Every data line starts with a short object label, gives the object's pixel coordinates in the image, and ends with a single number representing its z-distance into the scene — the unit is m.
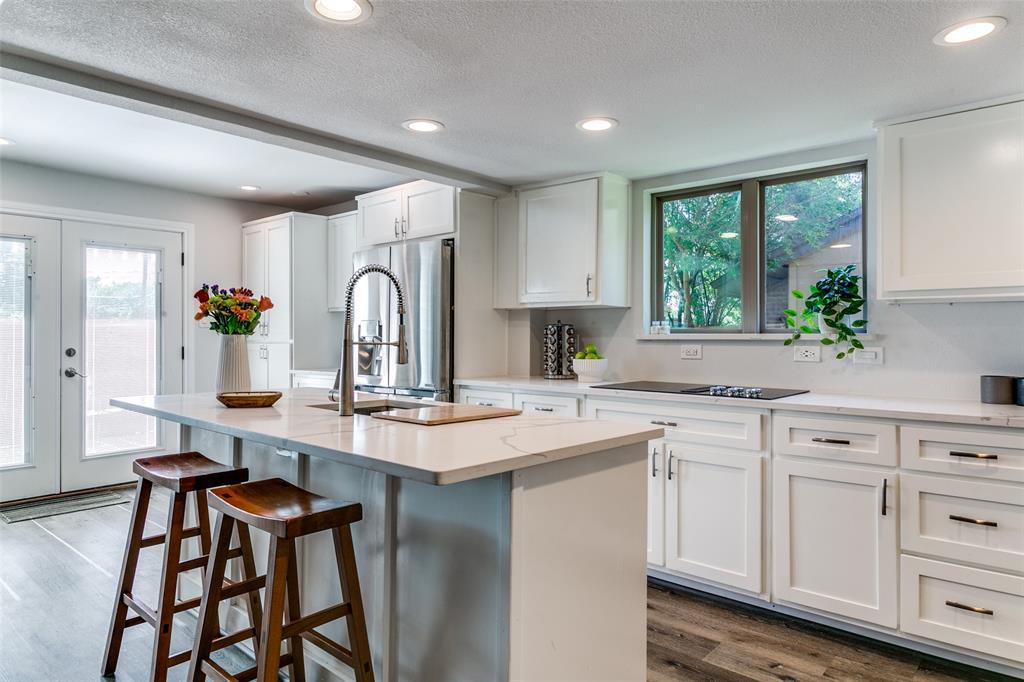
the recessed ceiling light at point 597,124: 2.74
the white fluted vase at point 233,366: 2.53
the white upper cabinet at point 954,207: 2.39
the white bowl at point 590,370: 3.68
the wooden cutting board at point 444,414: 2.02
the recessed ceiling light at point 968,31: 1.86
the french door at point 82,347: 4.30
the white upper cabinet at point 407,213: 3.97
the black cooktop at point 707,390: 2.87
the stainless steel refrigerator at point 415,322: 3.86
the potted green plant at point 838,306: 3.00
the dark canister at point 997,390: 2.54
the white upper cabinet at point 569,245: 3.61
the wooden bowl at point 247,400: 2.40
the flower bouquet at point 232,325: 2.53
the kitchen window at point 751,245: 3.21
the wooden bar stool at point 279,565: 1.50
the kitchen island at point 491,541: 1.51
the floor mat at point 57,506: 3.97
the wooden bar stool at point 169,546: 1.95
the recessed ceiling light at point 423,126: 2.80
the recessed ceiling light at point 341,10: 1.80
